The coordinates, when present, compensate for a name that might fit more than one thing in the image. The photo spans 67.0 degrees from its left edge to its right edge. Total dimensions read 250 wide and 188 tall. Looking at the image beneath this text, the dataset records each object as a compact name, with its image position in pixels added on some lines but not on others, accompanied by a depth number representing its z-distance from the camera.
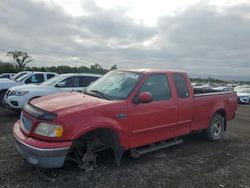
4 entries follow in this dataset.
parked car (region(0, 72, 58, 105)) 10.21
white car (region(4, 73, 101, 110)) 6.77
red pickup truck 2.84
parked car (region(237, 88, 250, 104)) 15.66
